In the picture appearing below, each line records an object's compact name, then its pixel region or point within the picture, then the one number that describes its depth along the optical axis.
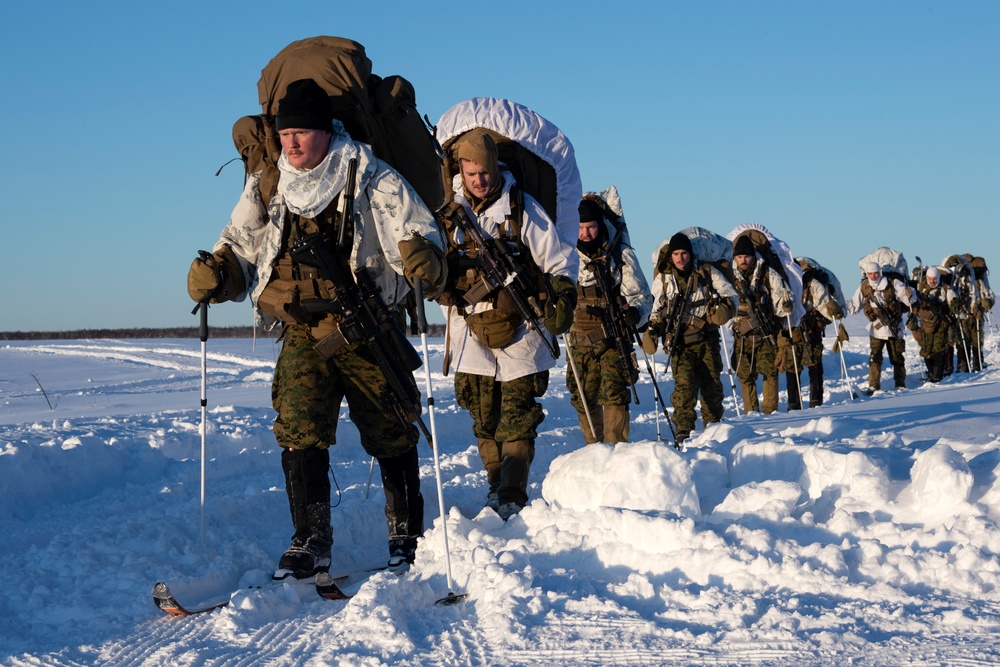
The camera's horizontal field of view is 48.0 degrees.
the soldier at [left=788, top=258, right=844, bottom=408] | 16.20
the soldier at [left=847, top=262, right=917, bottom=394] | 18.97
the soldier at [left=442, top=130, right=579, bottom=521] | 6.51
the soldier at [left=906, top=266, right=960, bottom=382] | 20.31
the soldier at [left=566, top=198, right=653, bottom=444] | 8.72
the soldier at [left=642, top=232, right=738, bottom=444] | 11.15
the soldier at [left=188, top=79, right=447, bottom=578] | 4.99
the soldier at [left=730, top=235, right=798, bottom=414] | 14.43
